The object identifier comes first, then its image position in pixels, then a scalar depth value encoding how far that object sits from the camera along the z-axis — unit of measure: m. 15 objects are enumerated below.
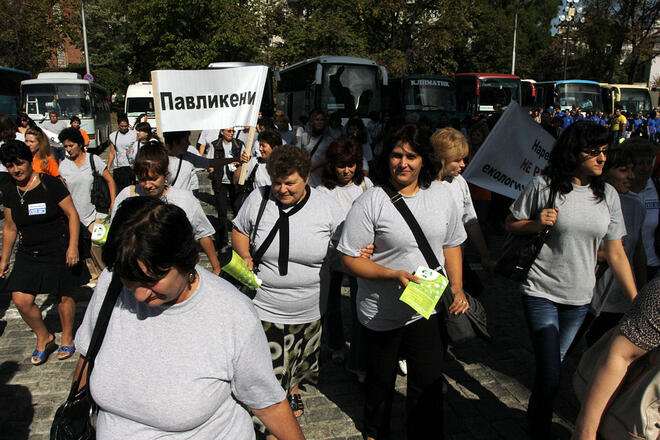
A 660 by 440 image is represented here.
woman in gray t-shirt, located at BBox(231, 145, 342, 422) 3.20
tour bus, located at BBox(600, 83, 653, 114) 29.62
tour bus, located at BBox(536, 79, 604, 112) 28.42
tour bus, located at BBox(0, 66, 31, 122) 23.56
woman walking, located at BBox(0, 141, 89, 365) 4.16
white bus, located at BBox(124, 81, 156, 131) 26.41
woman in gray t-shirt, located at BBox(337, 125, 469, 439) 2.85
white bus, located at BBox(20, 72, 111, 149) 21.42
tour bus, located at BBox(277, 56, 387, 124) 18.80
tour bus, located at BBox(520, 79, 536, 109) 29.06
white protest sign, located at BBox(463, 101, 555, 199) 4.67
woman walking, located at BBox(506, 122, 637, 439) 3.05
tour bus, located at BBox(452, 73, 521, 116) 25.22
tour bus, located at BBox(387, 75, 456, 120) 21.53
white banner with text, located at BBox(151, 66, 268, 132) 5.31
